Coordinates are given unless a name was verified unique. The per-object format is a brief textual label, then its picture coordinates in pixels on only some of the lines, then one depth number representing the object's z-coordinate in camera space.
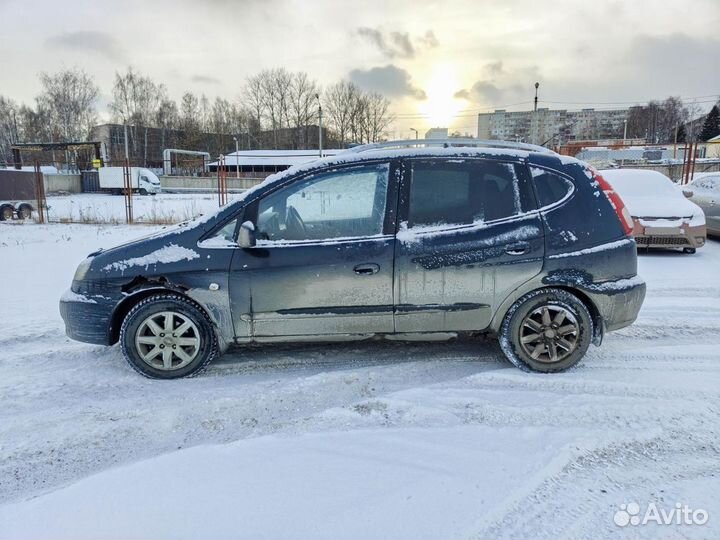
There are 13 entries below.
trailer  16.42
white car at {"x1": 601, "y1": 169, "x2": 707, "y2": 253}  8.03
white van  35.47
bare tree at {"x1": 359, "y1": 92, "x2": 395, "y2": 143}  77.12
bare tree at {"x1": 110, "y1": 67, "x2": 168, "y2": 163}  68.81
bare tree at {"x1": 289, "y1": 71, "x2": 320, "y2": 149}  76.44
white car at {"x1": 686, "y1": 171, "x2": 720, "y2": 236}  9.77
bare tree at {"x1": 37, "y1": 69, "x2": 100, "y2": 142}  64.25
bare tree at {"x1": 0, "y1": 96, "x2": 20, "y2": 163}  67.38
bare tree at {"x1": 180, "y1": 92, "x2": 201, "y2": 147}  68.81
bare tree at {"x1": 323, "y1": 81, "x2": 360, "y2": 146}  76.75
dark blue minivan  3.41
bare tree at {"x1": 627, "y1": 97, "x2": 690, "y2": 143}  82.94
